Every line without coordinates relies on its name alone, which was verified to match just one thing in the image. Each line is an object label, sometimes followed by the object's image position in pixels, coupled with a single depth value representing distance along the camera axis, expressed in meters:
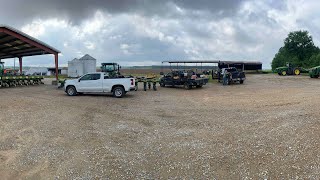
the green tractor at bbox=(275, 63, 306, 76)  36.41
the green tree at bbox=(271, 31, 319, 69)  58.69
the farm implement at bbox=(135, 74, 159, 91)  18.26
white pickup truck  14.27
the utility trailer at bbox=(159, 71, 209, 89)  19.52
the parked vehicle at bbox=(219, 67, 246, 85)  22.60
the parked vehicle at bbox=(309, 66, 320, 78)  28.66
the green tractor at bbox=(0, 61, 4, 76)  23.25
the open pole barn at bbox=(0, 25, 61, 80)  18.67
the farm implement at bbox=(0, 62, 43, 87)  19.50
